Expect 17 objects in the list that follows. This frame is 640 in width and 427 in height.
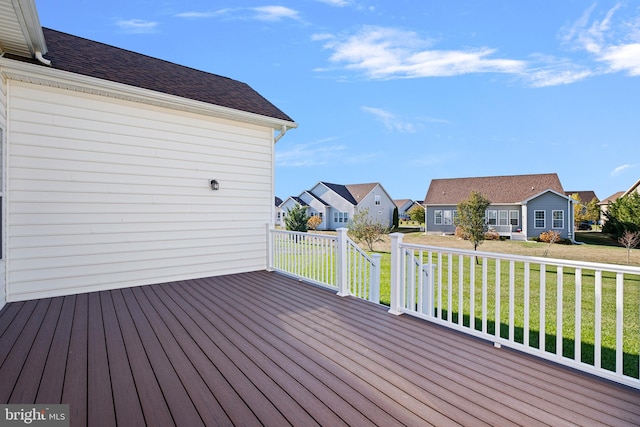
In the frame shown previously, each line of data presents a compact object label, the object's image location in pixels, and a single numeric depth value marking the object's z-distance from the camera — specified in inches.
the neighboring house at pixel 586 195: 1620.4
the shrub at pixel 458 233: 715.7
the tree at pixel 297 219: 805.9
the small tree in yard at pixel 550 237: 674.6
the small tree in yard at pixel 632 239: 513.0
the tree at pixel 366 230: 595.2
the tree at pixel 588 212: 1126.4
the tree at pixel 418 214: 1197.1
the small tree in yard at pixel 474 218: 504.7
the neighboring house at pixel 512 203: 764.0
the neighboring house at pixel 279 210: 1093.8
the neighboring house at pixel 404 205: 1806.6
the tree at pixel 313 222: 1063.9
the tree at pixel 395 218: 1214.6
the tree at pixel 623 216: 659.4
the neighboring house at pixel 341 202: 1099.9
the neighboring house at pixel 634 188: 886.9
